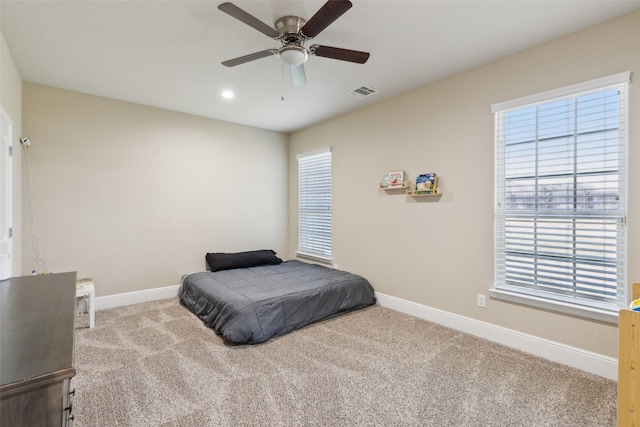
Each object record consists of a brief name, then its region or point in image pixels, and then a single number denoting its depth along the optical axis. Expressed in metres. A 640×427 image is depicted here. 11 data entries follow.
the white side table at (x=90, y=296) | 3.07
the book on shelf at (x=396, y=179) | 3.51
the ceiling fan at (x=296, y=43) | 1.85
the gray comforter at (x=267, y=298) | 2.79
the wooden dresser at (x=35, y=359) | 0.79
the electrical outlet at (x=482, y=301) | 2.85
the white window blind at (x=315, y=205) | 4.65
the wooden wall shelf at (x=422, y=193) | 3.17
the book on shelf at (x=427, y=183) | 3.21
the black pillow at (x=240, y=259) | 4.27
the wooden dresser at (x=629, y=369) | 1.41
